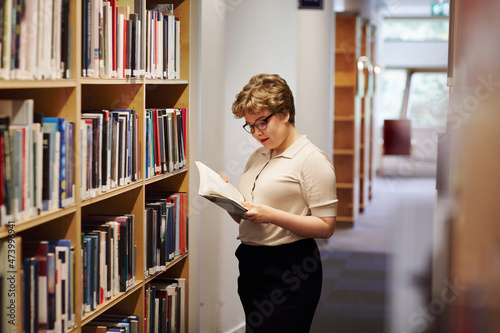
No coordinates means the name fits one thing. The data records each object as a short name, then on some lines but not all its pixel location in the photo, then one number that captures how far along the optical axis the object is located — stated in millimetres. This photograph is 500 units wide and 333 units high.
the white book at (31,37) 1812
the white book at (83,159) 2162
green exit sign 11267
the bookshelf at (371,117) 10648
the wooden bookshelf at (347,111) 8562
